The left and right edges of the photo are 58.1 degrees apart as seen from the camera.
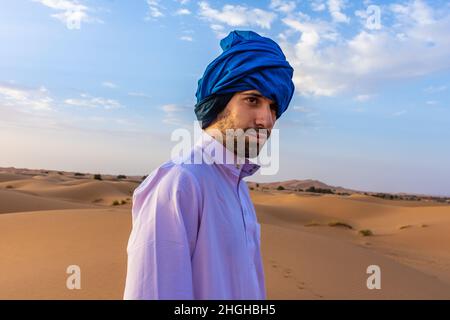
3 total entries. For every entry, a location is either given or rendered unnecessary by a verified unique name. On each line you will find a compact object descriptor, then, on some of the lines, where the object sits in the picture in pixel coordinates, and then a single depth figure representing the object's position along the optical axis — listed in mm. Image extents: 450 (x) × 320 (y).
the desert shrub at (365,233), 17947
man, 1336
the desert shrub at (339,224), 20922
